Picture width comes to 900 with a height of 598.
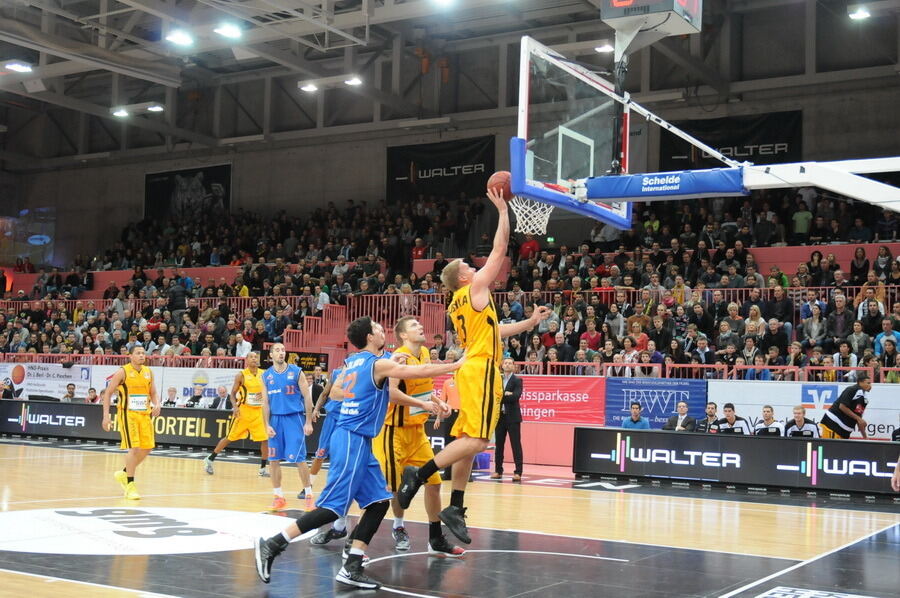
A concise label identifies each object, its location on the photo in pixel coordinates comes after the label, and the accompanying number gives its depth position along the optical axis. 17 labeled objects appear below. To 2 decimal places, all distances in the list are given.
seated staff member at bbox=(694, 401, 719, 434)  16.22
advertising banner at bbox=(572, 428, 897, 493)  14.11
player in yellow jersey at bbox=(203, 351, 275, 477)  14.97
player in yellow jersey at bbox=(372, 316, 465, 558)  8.28
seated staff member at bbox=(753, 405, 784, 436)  15.59
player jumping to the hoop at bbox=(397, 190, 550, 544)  7.81
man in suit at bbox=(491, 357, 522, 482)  16.02
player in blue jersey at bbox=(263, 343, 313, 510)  11.92
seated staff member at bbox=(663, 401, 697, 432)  16.44
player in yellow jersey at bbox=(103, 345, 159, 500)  12.52
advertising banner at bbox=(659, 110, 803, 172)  26.27
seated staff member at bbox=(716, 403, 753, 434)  15.98
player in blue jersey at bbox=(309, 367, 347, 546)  7.49
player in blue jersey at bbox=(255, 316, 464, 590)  6.93
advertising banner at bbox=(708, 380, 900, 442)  15.98
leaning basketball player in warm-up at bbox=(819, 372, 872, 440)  15.23
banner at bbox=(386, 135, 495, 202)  30.66
